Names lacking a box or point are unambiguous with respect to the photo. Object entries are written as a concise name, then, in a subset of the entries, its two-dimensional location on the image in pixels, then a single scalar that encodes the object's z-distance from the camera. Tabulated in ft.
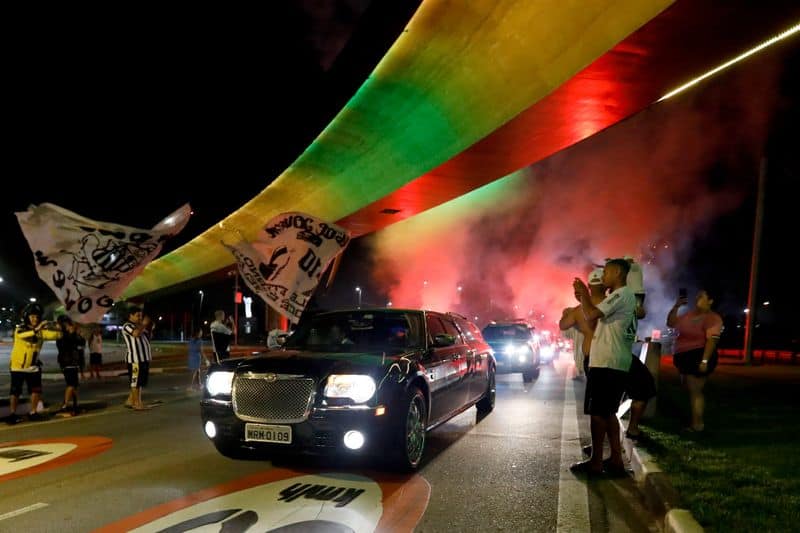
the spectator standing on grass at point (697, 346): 24.04
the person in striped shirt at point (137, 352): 33.63
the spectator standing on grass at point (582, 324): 22.15
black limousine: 17.83
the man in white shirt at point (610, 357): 18.80
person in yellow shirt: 30.25
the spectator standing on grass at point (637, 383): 22.04
